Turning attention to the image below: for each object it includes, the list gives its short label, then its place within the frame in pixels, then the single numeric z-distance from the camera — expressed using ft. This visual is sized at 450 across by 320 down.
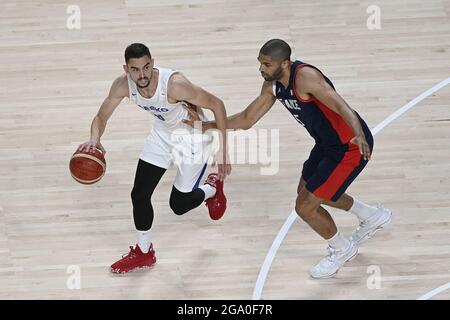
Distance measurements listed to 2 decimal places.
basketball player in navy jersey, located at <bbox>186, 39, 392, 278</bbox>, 52.26
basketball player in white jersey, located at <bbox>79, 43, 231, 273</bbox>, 54.44
